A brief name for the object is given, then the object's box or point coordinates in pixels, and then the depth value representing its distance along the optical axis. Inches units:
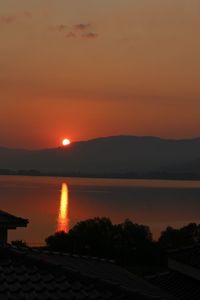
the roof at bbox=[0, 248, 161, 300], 326.8
